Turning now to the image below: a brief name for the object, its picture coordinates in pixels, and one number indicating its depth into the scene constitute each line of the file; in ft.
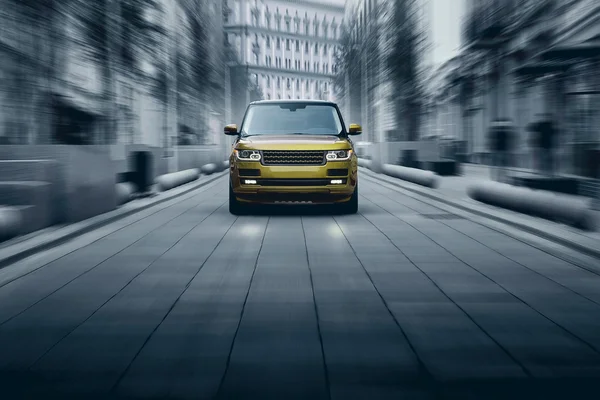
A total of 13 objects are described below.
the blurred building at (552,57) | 42.88
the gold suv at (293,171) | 38.19
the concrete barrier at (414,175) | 60.34
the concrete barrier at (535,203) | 31.51
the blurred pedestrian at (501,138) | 58.13
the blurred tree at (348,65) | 144.04
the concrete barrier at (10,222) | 27.96
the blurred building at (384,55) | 86.84
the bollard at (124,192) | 44.86
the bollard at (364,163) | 106.85
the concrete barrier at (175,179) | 59.82
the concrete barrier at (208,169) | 89.91
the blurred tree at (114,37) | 45.37
